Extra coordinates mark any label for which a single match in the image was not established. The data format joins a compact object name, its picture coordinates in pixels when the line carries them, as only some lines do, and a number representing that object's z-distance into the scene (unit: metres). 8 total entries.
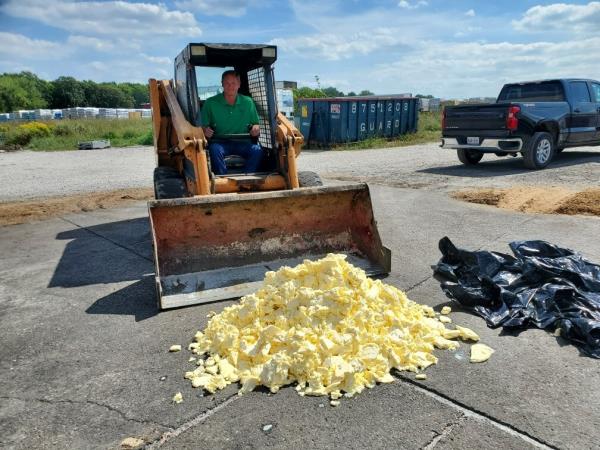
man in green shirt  6.49
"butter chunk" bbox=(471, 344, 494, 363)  3.52
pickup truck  11.57
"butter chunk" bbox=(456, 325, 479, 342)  3.80
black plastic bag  3.93
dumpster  20.61
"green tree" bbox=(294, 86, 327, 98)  41.03
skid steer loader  4.89
